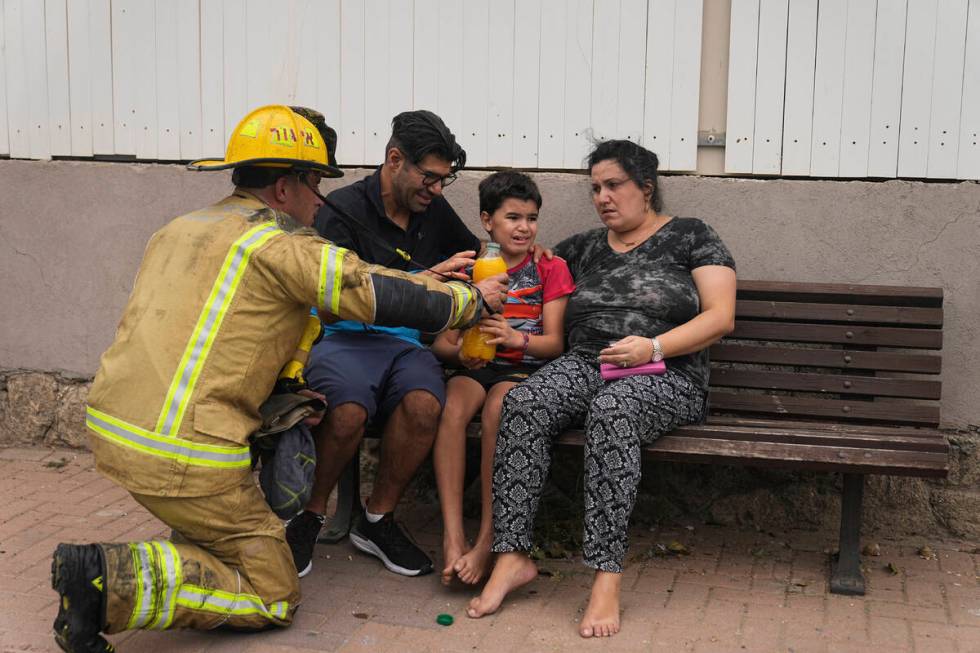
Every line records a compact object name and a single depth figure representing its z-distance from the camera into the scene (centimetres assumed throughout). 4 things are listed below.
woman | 374
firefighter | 335
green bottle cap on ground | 373
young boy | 410
